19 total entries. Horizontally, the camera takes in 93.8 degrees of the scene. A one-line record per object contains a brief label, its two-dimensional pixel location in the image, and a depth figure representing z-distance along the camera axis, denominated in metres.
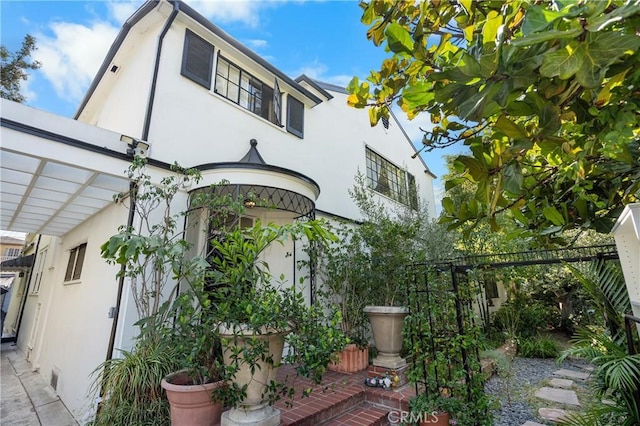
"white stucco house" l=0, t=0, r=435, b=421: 4.16
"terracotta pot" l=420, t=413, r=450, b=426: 3.61
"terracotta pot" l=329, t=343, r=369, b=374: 5.45
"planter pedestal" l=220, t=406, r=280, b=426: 2.96
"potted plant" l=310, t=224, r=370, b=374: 5.98
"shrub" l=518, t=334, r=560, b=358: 7.99
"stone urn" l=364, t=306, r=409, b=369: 5.34
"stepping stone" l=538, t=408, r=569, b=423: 4.40
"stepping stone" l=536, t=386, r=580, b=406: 5.10
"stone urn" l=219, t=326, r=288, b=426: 2.96
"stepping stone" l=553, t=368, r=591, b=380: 6.45
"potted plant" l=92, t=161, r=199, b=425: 3.20
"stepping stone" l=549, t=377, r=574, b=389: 5.85
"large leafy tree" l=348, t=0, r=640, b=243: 0.94
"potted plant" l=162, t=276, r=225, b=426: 3.02
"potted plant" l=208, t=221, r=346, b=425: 2.94
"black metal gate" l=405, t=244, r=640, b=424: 3.74
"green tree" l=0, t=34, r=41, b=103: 11.97
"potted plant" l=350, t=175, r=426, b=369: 5.40
